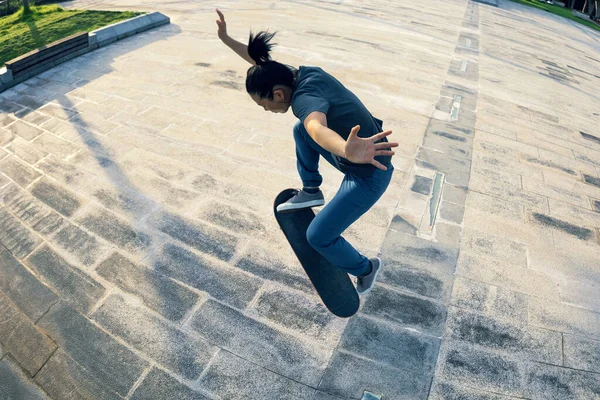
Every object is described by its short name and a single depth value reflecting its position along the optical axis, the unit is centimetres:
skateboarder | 256
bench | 830
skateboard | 355
